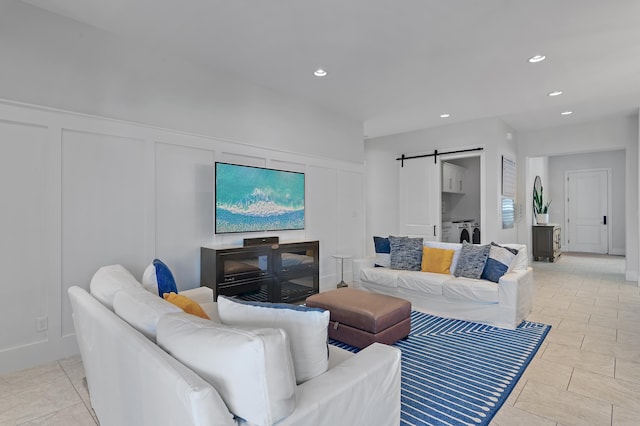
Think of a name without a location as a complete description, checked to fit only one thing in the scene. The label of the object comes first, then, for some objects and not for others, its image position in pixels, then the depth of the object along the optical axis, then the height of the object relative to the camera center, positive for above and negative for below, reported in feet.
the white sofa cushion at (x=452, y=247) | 13.65 -1.43
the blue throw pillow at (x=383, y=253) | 15.09 -1.79
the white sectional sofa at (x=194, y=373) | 3.41 -1.88
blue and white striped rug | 6.76 -3.94
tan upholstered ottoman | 9.34 -2.98
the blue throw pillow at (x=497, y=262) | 12.17 -1.79
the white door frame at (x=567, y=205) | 29.25 +0.67
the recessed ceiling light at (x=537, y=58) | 11.62 +5.41
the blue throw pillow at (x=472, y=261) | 12.60 -1.83
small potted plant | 26.40 +0.32
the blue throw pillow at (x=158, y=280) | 7.71 -1.55
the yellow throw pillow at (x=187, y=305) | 6.13 -1.68
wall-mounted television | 12.51 +0.60
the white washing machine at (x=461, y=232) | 22.70 -1.27
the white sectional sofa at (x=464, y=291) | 11.49 -2.91
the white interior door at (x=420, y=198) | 21.43 +0.99
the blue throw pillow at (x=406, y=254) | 14.37 -1.75
